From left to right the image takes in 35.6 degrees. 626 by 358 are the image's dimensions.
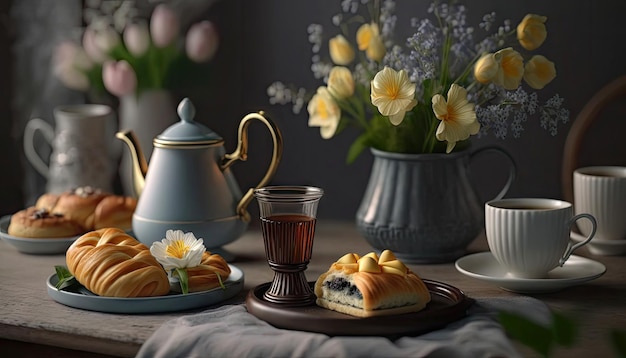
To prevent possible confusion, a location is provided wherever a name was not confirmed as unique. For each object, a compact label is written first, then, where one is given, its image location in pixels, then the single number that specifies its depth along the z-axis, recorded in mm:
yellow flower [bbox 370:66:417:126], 1458
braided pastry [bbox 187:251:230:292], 1375
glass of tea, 1289
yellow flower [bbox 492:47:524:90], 1517
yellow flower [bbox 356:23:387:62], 1683
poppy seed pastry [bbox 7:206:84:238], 1729
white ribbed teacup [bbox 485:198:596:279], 1422
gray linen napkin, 1123
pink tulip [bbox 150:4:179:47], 2059
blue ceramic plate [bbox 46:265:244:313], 1324
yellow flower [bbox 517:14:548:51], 1574
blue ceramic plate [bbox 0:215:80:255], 1714
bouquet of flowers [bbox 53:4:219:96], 2057
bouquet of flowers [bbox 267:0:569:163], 1475
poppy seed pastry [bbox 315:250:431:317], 1209
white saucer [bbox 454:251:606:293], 1407
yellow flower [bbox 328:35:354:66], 1783
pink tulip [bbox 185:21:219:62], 2082
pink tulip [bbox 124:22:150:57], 2064
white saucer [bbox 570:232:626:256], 1673
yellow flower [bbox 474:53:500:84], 1500
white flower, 1354
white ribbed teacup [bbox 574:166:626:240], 1661
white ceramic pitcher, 1962
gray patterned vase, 1612
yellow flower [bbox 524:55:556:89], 1564
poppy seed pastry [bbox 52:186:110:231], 1785
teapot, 1587
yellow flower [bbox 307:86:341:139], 1688
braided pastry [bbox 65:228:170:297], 1327
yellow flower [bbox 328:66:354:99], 1668
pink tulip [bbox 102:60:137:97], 2025
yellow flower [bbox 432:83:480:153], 1468
